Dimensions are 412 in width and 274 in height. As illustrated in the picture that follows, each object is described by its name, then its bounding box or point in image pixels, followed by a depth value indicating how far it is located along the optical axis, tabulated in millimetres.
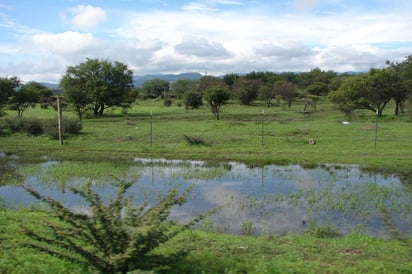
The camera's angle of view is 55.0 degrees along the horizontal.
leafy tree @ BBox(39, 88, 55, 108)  53781
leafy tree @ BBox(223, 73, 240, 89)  94688
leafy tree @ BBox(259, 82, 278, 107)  53844
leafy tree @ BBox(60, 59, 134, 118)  42734
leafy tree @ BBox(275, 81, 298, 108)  52756
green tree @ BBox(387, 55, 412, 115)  36656
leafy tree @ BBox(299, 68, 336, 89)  84694
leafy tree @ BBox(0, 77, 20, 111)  36788
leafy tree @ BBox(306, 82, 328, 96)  67831
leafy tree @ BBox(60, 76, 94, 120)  37156
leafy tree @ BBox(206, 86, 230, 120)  36300
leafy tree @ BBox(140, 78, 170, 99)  88850
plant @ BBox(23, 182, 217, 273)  5207
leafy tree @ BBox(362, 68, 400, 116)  37688
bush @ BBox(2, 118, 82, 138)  25892
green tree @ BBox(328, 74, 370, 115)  37438
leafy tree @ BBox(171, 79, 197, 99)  79762
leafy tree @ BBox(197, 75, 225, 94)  69575
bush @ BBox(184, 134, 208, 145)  22234
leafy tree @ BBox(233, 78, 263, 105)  56438
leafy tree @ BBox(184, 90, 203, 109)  48375
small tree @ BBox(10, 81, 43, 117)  38372
